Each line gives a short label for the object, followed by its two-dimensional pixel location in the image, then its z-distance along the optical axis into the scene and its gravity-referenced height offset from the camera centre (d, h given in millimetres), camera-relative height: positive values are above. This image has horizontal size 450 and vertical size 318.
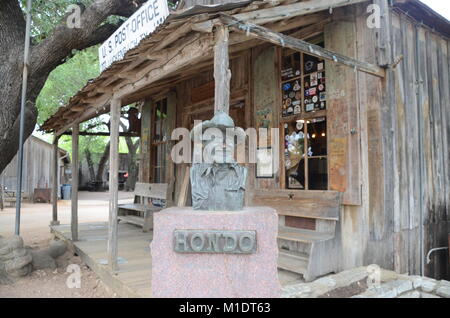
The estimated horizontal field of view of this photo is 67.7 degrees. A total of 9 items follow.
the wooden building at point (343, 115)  4082 +910
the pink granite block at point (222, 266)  2582 -688
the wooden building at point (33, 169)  17031 +540
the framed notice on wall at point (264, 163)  5621 +241
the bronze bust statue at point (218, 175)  2801 +20
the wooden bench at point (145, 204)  7457 -660
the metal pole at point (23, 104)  5352 +1194
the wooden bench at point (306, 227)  4230 -751
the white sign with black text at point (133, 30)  3732 +1857
